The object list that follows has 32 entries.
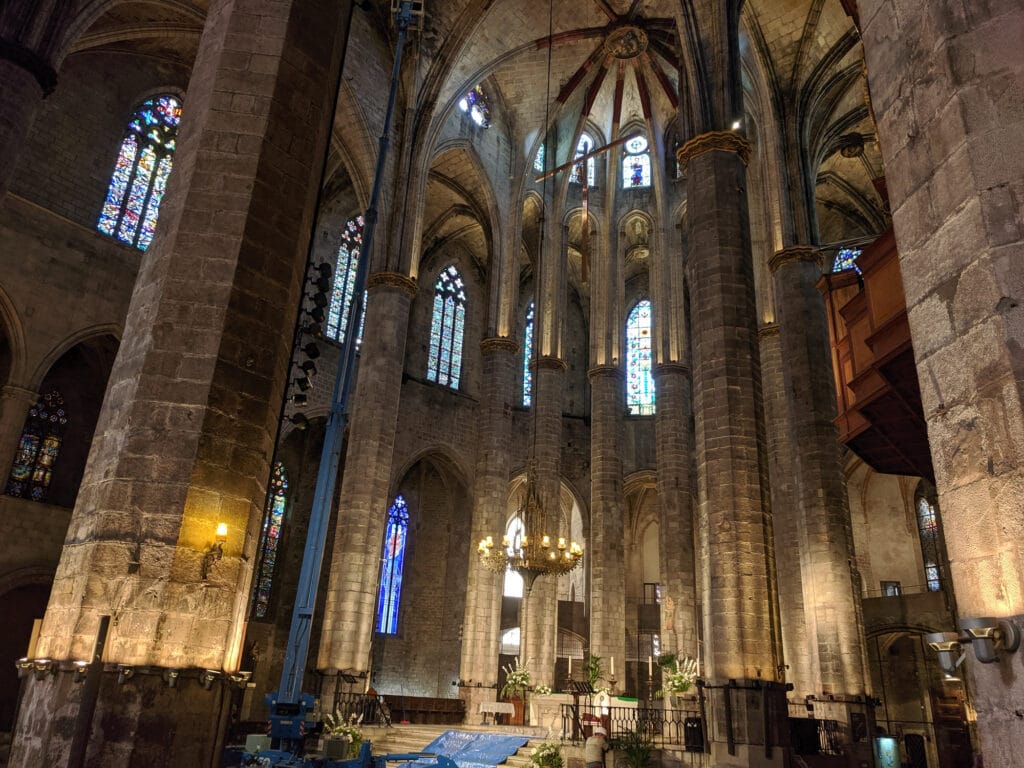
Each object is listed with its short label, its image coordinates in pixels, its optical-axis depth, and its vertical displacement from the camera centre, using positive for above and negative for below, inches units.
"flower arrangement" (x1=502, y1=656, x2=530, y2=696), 674.8 +6.3
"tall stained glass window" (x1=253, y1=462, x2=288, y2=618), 858.1 +154.0
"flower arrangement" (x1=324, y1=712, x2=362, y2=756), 440.1 -27.5
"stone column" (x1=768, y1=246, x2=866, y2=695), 553.3 +159.9
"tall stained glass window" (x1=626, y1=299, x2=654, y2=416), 1084.5 +453.1
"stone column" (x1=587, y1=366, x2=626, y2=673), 769.6 +174.3
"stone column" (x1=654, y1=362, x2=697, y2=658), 709.3 +177.7
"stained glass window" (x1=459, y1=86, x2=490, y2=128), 861.8 +623.5
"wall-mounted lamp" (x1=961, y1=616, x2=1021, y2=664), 128.2 +11.8
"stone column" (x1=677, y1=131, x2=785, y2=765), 415.2 +138.4
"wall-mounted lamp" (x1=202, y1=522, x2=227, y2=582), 234.1 +35.7
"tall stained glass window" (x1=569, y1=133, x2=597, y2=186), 968.9 +633.3
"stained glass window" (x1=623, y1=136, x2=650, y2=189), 1011.9 +664.5
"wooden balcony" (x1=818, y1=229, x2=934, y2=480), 283.1 +125.1
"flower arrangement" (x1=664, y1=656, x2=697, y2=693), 521.3 +11.1
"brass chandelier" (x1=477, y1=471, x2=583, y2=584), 605.6 +105.9
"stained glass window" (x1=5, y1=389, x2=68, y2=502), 680.4 +186.9
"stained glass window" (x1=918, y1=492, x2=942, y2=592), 897.5 +187.5
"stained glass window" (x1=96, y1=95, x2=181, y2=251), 720.3 +455.5
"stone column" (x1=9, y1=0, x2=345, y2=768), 215.6 +79.7
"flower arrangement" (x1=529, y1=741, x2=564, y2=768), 414.0 -33.4
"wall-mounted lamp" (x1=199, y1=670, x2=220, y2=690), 223.9 -0.6
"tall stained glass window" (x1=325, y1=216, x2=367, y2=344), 913.0 +463.9
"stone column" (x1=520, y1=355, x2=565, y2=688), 758.5 +191.0
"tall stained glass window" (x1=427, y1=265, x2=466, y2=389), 1020.5 +456.5
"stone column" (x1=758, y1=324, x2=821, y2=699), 656.4 +157.4
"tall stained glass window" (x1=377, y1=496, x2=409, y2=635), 953.7 +140.2
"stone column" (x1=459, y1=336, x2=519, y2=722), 724.7 +169.0
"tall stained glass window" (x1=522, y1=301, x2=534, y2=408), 1079.6 +467.0
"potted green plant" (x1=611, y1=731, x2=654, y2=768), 426.0 -29.3
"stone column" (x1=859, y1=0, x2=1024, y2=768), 132.9 +78.8
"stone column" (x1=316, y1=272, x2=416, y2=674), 589.6 +154.9
